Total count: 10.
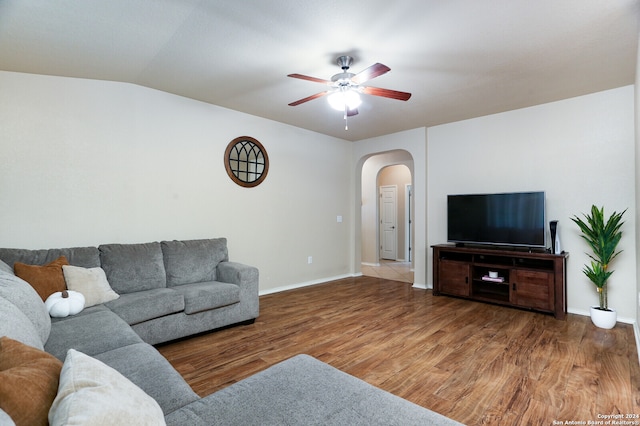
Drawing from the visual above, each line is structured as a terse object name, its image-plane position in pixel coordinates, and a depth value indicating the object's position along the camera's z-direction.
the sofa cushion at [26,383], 0.68
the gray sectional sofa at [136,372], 0.75
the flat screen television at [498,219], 3.63
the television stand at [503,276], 3.37
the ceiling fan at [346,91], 2.56
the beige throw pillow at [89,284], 2.37
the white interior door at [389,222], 7.91
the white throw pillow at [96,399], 0.67
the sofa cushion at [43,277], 2.19
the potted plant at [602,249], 3.05
